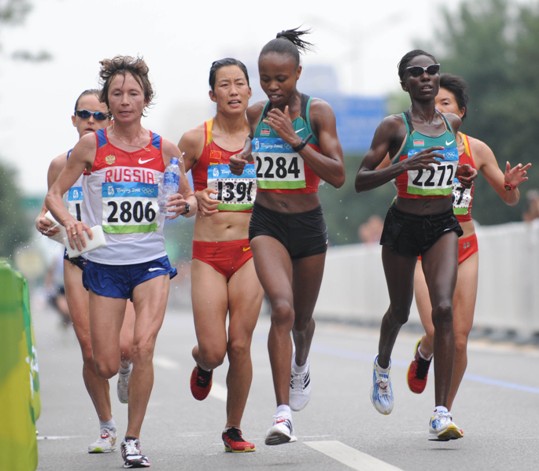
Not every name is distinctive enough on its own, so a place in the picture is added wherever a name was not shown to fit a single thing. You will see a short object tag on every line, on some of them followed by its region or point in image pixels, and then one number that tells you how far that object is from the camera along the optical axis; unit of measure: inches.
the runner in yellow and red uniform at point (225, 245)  720.3
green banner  515.2
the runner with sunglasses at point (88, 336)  741.9
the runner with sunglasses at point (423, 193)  698.2
